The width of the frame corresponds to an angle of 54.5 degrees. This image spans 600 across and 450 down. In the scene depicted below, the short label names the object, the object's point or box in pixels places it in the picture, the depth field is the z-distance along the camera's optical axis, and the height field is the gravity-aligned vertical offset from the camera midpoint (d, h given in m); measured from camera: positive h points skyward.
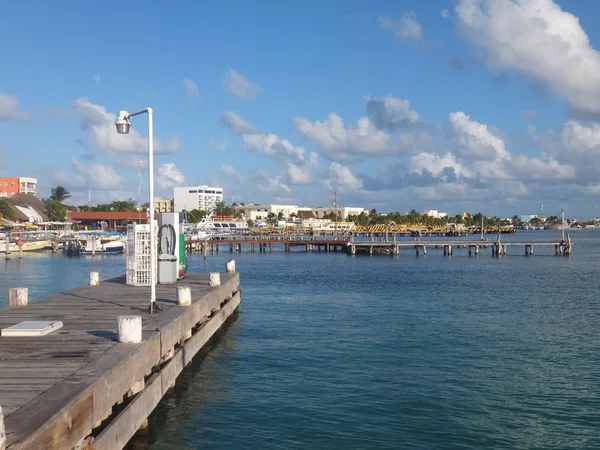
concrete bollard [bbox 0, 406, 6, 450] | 6.86 -2.45
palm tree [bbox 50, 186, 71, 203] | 177.88 +11.02
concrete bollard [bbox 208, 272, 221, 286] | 26.31 -2.33
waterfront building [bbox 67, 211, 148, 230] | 158.88 +3.06
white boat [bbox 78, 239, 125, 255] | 91.94 -2.86
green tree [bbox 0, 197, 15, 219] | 133.19 +4.67
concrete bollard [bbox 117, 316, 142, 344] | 13.48 -2.35
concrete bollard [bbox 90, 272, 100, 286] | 26.31 -2.28
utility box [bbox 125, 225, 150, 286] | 25.28 -1.16
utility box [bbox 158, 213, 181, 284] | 26.38 -0.85
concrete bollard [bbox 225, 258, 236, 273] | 33.09 -2.16
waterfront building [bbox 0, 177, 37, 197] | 189.12 +14.78
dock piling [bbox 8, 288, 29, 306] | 19.48 -2.27
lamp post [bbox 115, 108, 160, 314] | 16.67 +2.24
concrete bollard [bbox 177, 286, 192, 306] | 19.73 -2.32
